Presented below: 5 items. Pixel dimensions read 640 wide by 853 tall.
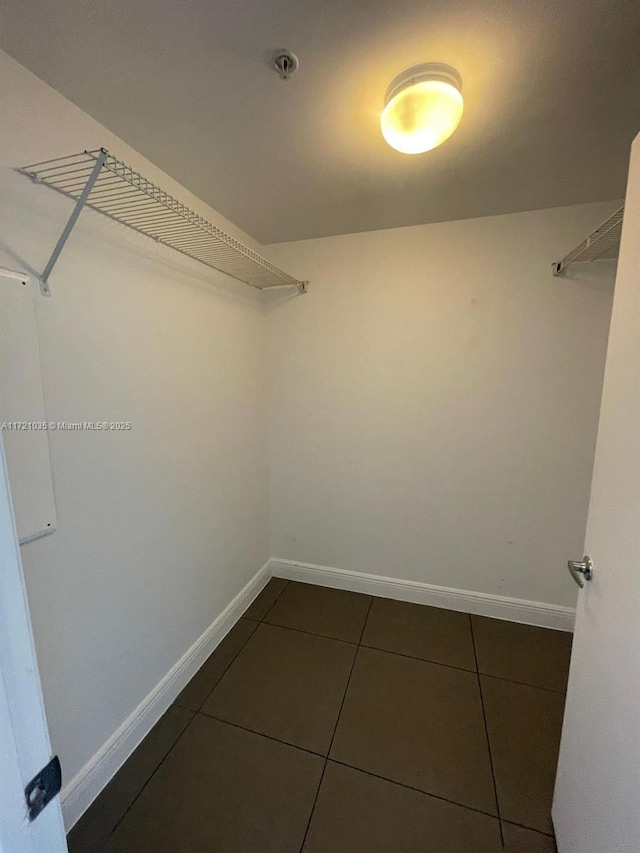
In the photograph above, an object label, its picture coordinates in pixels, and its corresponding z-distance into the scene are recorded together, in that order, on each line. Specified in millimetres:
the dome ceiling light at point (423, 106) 1011
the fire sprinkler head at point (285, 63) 984
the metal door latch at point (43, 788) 491
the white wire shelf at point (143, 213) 1075
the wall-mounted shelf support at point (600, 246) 1371
